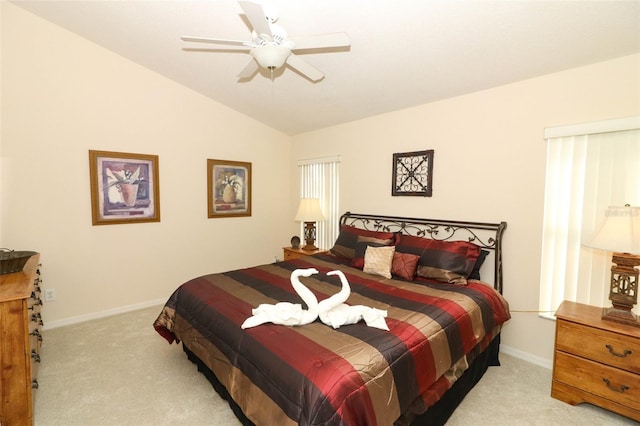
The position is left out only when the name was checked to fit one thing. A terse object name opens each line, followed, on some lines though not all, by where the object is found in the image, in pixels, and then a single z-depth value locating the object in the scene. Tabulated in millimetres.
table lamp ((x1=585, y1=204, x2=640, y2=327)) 1863
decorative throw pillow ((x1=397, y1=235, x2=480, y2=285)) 2584
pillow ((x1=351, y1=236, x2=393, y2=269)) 3088
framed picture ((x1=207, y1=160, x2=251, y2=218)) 4250
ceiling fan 1762
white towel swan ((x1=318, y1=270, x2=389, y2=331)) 1748
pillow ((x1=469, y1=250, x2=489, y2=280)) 2751
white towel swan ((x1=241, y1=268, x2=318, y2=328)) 1761
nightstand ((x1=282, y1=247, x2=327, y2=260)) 4031
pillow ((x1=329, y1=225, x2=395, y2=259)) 3289
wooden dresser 1742
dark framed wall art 3244
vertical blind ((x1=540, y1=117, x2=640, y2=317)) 2174
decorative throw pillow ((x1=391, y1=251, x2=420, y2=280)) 2752
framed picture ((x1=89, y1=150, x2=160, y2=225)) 3385
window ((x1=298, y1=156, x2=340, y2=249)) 4336
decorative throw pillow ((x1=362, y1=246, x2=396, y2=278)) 2814
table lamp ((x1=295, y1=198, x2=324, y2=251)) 4148
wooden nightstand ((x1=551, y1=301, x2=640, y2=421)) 1851
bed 1382
